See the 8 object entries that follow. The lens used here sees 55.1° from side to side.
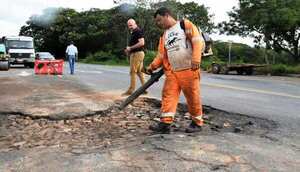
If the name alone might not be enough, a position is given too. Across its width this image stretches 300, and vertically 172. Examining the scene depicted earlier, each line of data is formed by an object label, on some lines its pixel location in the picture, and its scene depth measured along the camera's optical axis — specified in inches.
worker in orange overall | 149.3
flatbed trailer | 677.5
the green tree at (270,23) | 668.4
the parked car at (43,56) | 856.0
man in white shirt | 538.2
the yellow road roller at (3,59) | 633.9
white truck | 764.5
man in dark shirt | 246.9
